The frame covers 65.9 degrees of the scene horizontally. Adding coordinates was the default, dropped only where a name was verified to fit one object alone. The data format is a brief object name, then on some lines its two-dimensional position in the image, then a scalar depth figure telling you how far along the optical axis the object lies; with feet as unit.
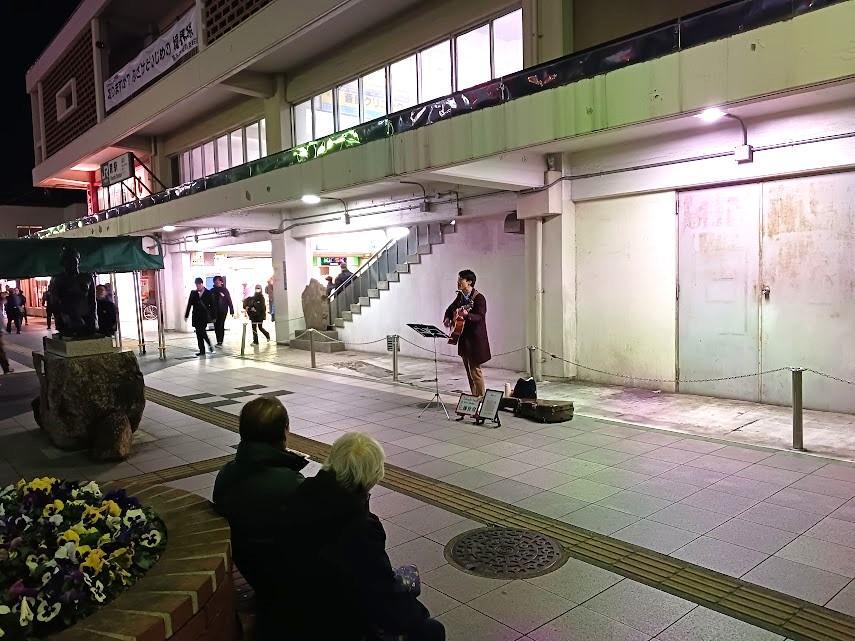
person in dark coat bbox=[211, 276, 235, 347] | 56.29
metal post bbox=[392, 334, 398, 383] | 36.83
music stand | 28.55
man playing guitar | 28.86
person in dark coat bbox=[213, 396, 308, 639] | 9.57
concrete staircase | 45.75
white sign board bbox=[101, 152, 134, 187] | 77.97
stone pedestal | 23.67
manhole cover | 13.92
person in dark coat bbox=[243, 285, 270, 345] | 58.29
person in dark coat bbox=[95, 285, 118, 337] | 46.29
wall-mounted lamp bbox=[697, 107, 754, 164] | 27.42
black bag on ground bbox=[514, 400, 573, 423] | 26.61
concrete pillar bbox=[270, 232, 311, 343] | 57.21
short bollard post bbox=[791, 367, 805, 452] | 21.65
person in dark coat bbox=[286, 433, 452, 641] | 8.48
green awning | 37.45
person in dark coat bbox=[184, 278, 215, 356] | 53.36
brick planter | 7.17
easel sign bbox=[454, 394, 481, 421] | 27.22
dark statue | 26.99
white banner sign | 58.59
